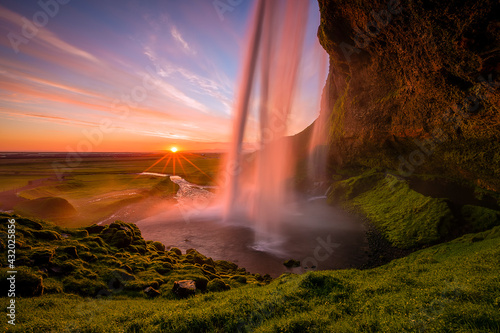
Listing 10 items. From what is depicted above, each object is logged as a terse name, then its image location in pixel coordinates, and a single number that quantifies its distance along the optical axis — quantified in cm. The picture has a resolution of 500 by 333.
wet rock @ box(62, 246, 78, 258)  1373
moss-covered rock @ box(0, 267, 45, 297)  953
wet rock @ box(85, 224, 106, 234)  1920
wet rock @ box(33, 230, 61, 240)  1490
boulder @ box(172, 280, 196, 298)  1195
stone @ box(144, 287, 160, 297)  1199
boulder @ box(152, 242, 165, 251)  2161
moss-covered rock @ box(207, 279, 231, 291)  1311
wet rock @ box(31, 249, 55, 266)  1188
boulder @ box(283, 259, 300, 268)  1998
